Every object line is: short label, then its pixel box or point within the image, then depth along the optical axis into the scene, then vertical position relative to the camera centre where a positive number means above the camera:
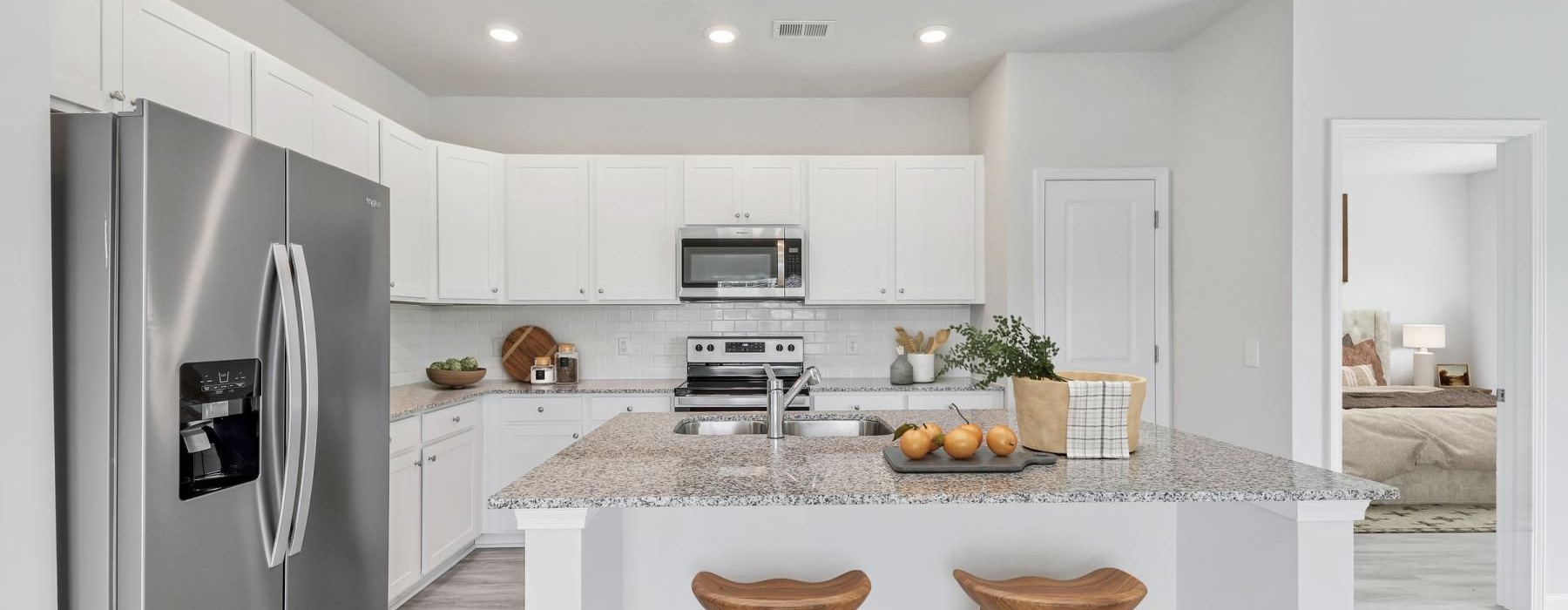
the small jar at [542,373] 4.19 -0.41
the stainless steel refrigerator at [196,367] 1.43 -0.14
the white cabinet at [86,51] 1.70 +0.59
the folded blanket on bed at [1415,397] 4.94 -0.67
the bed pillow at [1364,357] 6.12 -0.48
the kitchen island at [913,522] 1.48 -0.54
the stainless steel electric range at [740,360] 4.25 -0.35
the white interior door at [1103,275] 3.79 +0.12
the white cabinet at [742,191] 4.18 +0.60
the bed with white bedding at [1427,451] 4.29 -0.88
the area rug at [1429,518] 4.04 -1.23
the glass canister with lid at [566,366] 4.25 -0.38
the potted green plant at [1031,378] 1.80 -0.19
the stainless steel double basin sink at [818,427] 2.43 -0.42
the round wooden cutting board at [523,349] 4.36 -0.29
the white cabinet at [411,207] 3.42 +0.44
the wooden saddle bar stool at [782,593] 1.57 -0.64
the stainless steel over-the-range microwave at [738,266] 4.10 +0.18
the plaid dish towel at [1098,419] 1.76 -0.29
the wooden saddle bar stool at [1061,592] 1.57 -0.64
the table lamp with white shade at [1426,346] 6.12 -0.39
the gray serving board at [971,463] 1.66 -0.37
